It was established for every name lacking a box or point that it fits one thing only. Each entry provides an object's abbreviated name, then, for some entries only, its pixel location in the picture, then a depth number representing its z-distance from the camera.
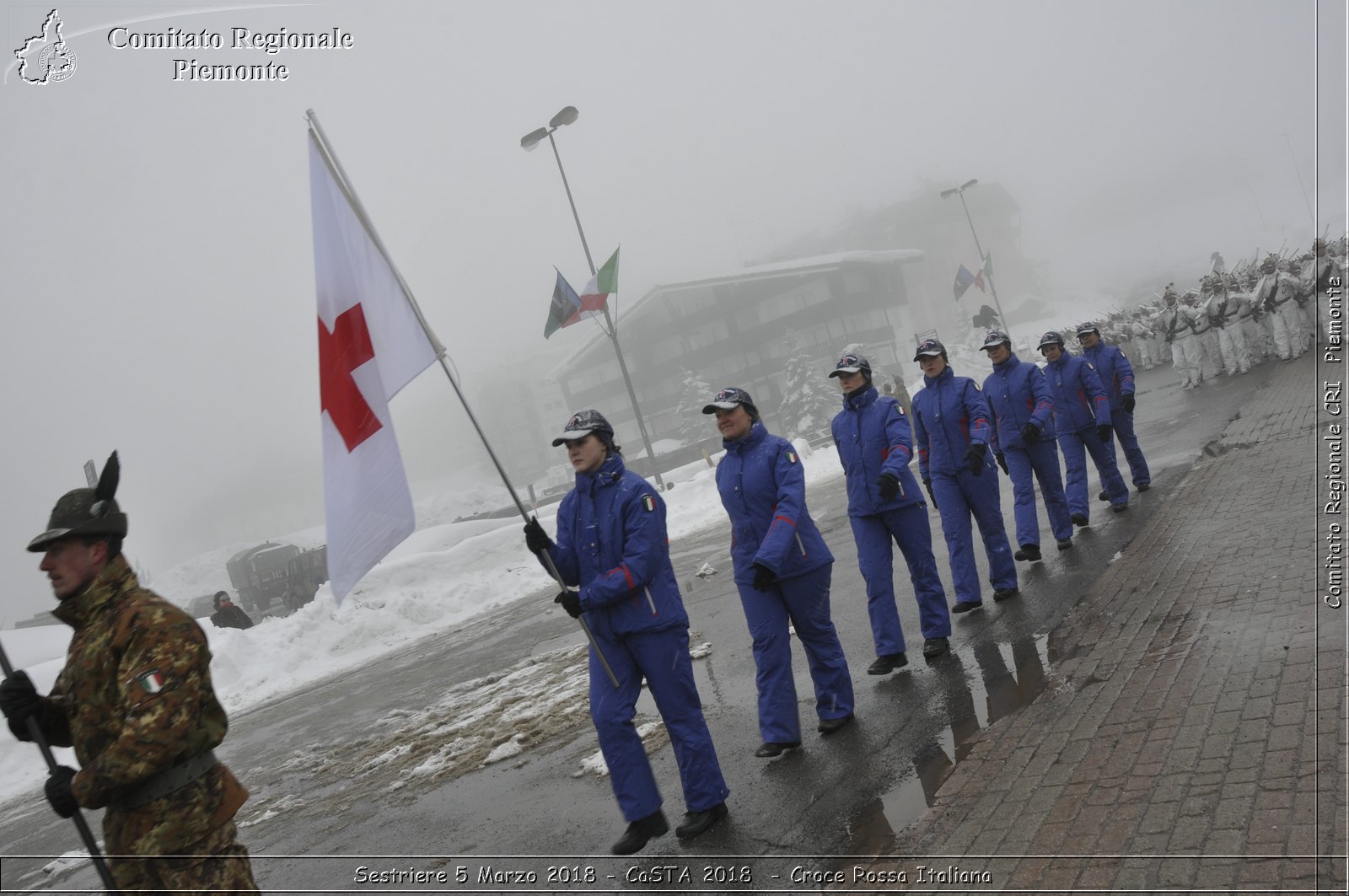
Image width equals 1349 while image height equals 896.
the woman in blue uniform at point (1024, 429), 8.65
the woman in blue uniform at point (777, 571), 5.07
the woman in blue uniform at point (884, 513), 6.10
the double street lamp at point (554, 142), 23.17
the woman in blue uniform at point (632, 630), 4.30
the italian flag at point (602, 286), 23.41
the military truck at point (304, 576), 33.25
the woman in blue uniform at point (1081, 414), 9.92
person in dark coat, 16.14
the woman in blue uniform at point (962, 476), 7.11
